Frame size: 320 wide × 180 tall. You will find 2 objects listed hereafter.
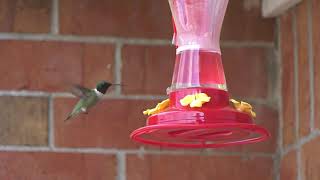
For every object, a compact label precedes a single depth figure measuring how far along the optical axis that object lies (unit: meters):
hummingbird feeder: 3.89
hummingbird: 4.30
